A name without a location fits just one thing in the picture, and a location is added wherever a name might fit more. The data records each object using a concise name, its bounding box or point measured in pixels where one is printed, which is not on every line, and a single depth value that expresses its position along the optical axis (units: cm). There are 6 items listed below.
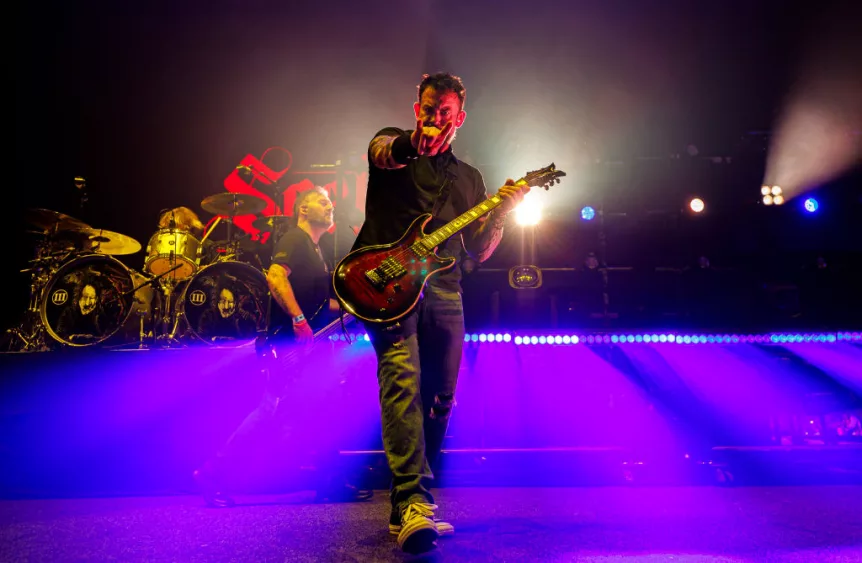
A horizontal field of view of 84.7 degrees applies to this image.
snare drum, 557
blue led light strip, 377
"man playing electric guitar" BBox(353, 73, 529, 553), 180
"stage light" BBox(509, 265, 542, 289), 539
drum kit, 499
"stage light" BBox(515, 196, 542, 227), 560
